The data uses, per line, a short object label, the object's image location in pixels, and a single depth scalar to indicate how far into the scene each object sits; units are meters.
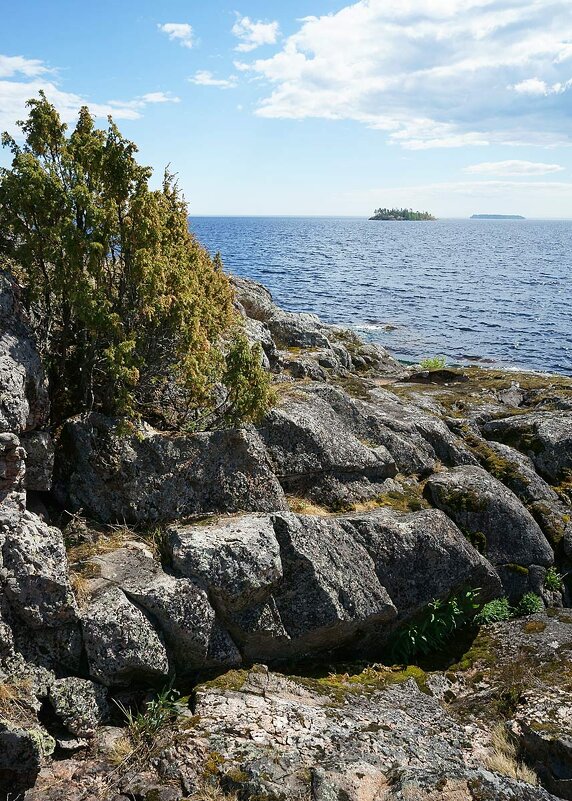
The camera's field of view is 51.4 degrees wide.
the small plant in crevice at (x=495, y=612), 12.28
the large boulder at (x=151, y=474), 10.25
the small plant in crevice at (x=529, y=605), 12.89
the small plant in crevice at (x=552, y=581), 13.63
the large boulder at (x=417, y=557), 11.41
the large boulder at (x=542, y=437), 17.48
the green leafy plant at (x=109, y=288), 9.77
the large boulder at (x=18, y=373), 8.71
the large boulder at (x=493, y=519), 13.66
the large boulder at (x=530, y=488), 14.88
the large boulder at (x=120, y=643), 8.11
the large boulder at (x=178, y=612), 8.62
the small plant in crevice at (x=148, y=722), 7.49
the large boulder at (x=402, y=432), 15.50
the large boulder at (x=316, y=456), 12.81
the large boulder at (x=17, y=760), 6.81
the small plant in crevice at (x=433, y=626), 11.12
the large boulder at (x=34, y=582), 8.05
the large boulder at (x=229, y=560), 9.18
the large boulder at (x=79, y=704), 7.61
